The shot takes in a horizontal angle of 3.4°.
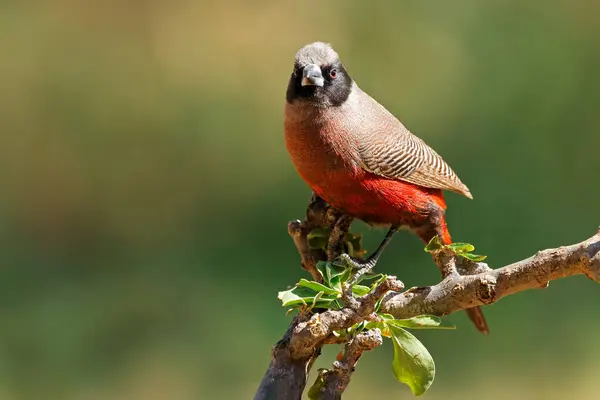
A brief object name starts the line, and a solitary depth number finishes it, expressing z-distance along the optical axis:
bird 3.08
